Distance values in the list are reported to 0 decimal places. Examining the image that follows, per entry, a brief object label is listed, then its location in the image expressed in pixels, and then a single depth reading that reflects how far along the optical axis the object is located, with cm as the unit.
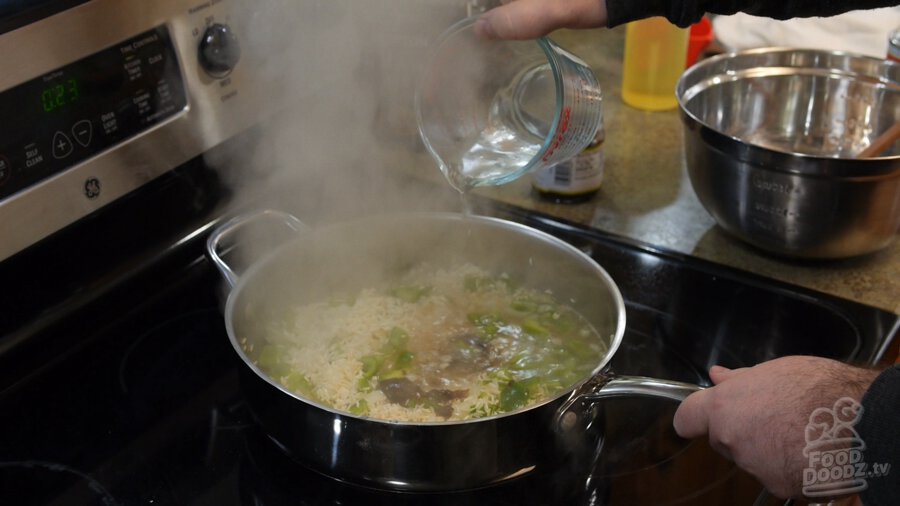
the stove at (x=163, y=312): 83
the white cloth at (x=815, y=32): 172
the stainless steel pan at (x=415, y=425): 76
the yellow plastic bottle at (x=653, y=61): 154
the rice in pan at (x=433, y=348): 93
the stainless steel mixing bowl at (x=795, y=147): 106
